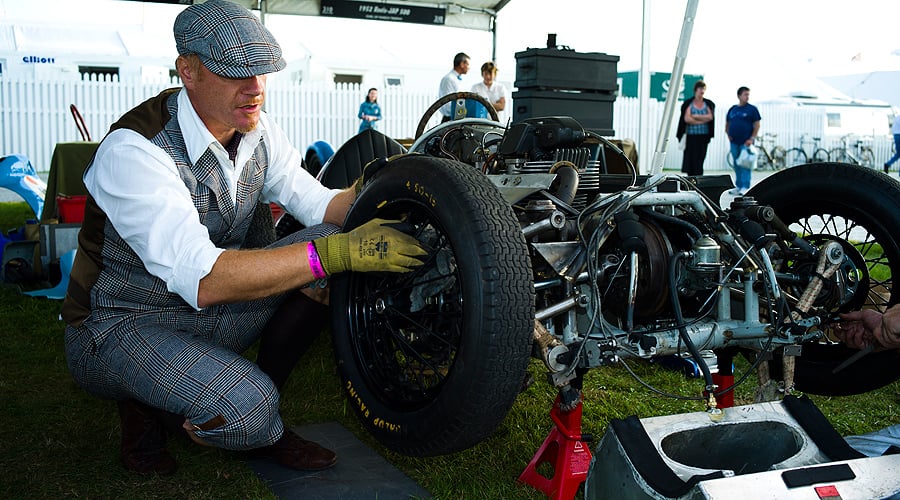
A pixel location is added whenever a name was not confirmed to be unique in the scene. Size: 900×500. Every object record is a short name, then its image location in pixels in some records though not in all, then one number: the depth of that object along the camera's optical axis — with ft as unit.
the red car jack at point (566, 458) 7.63
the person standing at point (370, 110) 52.22
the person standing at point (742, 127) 42.52
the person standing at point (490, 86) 33.01
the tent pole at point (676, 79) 18.86
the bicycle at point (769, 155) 66.64
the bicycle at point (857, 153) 67.59
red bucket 17.04
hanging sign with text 35.04
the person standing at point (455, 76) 32.50
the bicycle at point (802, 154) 68.39
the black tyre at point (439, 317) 6.26
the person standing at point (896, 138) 48.55
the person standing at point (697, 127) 39.19
